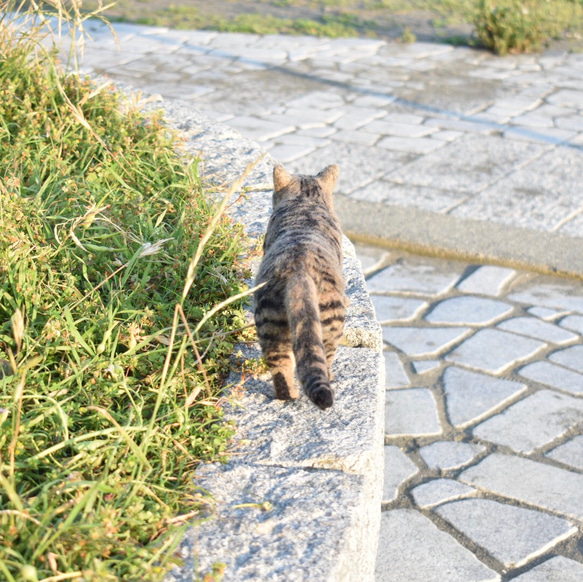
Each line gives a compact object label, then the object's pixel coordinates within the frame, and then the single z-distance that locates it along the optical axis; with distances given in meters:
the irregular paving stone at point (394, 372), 3.94
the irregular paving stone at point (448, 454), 3.37
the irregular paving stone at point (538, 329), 4.33
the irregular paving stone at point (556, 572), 2.75
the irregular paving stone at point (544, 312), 4.54
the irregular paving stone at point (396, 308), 4.54
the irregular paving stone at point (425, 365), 4.05
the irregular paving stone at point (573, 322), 4.43
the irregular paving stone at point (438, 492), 3.16
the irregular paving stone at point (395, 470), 3.23
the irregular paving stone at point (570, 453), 3.39
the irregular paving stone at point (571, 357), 4.08
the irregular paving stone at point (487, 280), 4.79
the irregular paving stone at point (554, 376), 3.91
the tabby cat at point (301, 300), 2.15
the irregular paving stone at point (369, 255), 5.09
